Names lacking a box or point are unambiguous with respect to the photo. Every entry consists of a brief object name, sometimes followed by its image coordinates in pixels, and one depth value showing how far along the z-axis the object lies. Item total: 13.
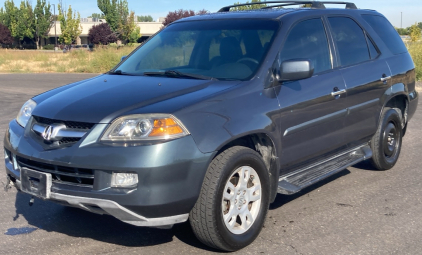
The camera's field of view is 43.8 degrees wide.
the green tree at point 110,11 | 58.25
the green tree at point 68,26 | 65.12
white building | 81.44
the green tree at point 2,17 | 73.95
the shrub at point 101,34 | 66.50
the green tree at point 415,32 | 37.94
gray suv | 3.54
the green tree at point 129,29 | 57.34
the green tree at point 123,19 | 57.62
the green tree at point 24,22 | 68.75
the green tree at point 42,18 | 68.75
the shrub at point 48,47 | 75.06
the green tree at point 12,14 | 70.06
